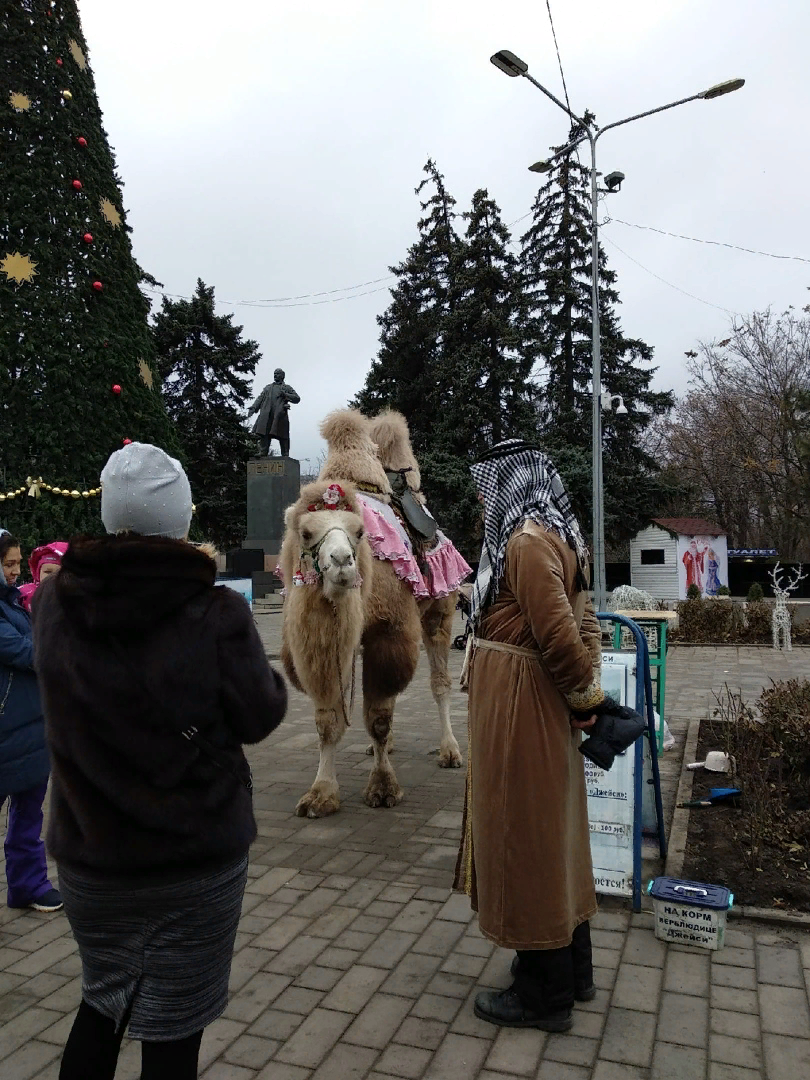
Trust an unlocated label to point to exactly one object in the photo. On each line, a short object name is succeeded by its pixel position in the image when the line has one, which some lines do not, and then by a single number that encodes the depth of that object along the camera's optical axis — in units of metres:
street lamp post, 14.34
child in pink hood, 4.26
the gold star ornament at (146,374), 12.05
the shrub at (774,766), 4.53
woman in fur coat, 1.93
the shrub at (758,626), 15.27
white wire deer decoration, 13.77
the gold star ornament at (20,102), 10.33
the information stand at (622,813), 3.99
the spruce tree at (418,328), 29.81
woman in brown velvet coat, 2.86
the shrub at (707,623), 15.41
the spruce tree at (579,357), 27.86
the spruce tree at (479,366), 26.91
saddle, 6.82
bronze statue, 24.58
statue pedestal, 24.39
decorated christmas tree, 10.42
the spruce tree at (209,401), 32.41
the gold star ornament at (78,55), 11.02
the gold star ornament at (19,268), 10.47
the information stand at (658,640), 6.51
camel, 5.14
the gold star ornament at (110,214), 11.47
